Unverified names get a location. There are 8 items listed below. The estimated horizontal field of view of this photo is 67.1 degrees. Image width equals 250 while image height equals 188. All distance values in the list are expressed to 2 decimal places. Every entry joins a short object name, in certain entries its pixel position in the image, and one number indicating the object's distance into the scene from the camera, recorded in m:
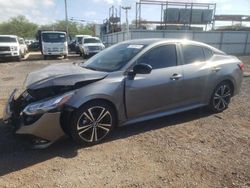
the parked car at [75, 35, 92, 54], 17.74
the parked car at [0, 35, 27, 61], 12.95
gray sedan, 2.62
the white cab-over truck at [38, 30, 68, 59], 14.44
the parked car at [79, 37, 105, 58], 14.87
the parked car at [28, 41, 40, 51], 25.99
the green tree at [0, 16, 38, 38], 52.47
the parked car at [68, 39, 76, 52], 20.30
